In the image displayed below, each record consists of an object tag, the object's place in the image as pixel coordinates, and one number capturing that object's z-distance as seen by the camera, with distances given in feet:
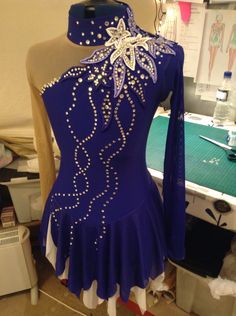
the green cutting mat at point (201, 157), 2.97
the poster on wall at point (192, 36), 4.23
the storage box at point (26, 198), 4.13
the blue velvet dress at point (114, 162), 1.87
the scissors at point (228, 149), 3.33
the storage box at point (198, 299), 3.80
